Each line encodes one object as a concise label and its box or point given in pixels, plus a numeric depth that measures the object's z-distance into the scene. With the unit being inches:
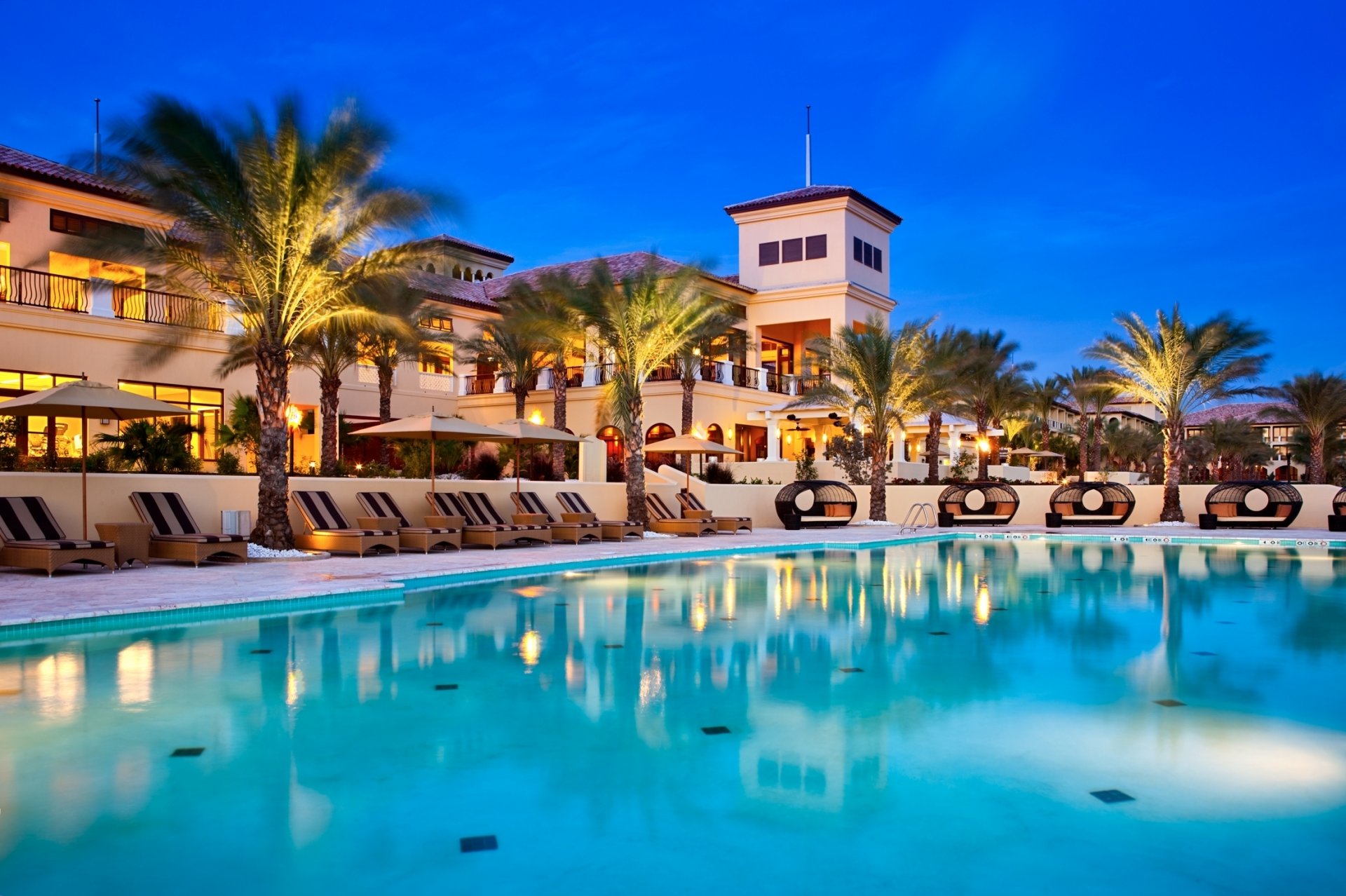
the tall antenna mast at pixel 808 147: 1587.1
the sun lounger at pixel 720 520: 951.6
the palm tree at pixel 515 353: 1159.2
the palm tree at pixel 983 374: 1312.7
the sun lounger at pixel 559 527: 789.9
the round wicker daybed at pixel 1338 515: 971.9
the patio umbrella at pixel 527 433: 776.9
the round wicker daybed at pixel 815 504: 1088.2
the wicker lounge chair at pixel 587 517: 820.6
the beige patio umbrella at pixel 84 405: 516.7
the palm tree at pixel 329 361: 891.4
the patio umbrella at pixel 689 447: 949.2
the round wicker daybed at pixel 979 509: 1119.6
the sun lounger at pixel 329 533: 639.1
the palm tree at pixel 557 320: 913.5
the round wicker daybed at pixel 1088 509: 1097.4
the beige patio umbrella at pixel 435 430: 707.4
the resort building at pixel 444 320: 826.2
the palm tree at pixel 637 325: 851.4
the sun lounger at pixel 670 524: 900.0
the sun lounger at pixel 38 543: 481.4
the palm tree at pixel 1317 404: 1310.3
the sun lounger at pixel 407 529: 668.7
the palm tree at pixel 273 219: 550.0
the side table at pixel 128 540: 529.0
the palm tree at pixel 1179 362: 1064.8
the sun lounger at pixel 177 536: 551.8
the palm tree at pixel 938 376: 1112.8
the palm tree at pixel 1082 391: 1659.8
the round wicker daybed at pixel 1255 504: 1050.7
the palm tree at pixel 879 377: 1087.0
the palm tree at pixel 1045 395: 1739.7
